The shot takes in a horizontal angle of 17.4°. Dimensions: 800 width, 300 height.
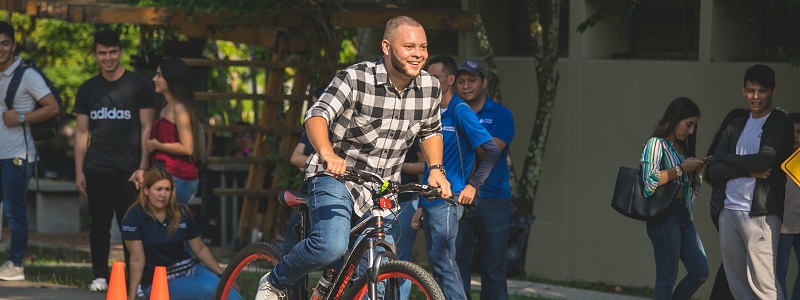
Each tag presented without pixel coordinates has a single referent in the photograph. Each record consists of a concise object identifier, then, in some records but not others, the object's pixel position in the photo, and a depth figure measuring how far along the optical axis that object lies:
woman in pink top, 18.19
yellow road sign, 14.85
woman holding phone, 15.84
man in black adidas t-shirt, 18.34
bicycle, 11.55
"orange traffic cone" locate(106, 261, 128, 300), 13.95
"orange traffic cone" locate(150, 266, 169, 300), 13.96
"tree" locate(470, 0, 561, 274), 22.46
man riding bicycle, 12.11
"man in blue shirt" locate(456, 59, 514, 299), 15.76
